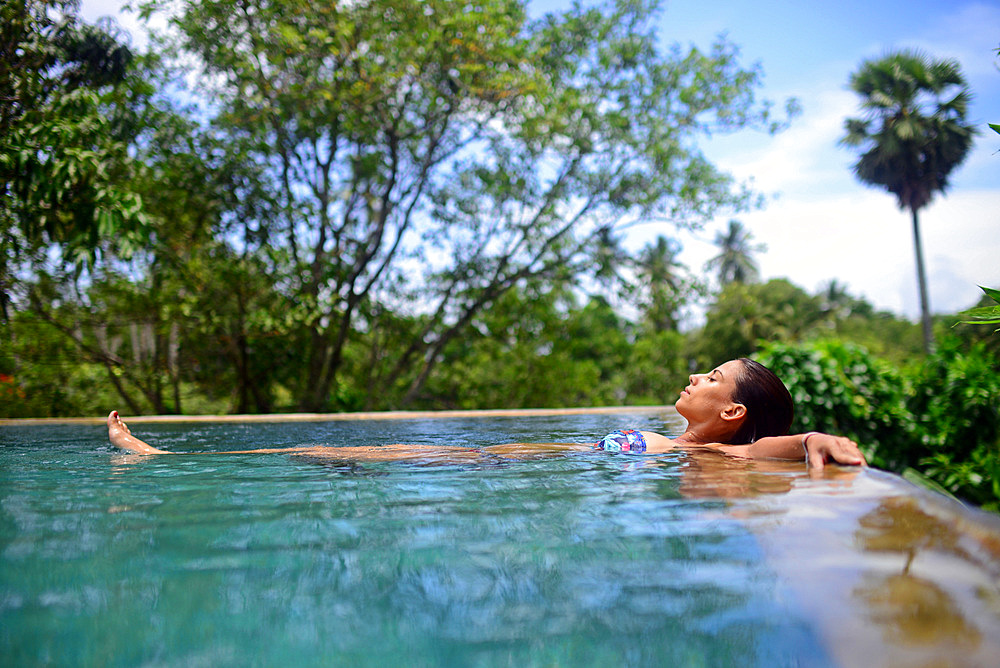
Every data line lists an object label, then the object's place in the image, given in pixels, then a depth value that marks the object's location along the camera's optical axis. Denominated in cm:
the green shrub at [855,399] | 512
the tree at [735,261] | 4231
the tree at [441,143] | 959
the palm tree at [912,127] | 2634
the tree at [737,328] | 2583
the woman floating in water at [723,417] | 349
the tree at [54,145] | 589
